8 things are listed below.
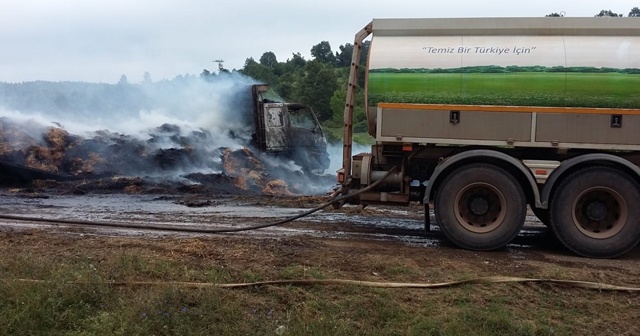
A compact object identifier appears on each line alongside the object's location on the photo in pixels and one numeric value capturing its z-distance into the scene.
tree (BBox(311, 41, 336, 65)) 91.18
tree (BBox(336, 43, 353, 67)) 85.81
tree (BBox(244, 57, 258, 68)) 79.93
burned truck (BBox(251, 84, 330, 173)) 19.27
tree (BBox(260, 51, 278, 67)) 96.44
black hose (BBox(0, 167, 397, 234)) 8.27
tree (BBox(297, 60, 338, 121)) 52.03
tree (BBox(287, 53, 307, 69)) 82.80
